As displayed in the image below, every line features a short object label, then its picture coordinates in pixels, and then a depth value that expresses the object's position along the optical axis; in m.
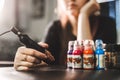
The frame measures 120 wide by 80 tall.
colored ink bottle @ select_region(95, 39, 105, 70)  1.26
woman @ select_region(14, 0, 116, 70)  1.45
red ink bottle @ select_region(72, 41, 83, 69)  1.29
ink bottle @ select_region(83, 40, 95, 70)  1.26
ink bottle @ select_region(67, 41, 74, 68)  1.36
